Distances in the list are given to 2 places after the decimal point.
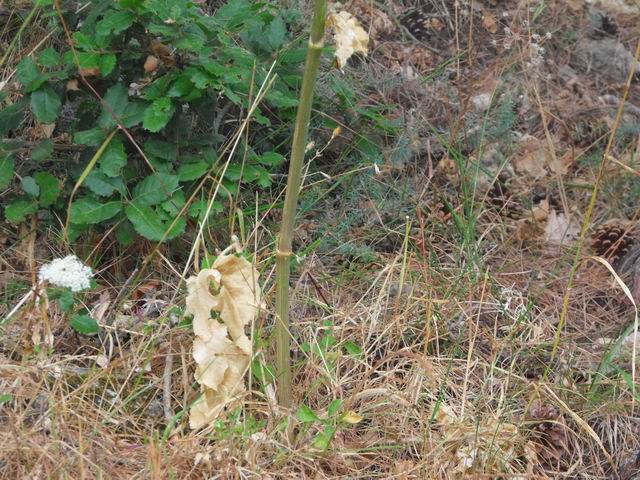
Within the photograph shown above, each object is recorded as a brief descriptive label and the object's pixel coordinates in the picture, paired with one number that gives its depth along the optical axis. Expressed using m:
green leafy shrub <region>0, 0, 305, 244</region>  2.13
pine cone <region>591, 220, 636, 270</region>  2.37
